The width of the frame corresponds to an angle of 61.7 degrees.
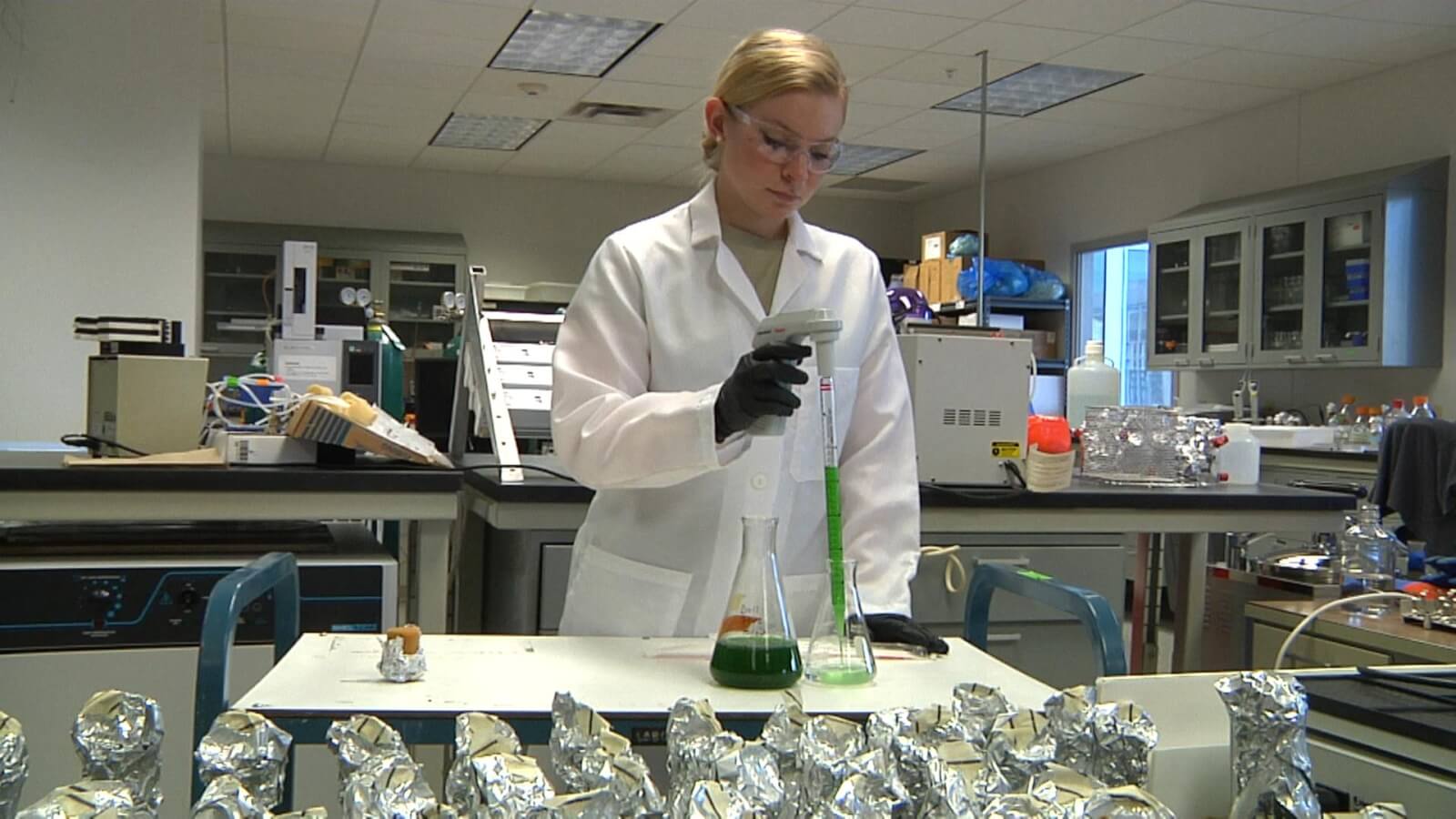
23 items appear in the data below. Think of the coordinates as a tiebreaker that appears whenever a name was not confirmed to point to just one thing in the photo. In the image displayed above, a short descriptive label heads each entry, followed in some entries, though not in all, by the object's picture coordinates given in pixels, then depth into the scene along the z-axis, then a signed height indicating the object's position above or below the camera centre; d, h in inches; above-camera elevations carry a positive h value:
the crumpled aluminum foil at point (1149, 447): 107.7 -3.3
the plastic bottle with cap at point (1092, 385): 120.4 +2.4
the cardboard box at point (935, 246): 260.2 +34.4
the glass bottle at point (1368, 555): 89.7 -10.7
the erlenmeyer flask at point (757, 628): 43.2 -8.3
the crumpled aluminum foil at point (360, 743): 24.6 -7.3
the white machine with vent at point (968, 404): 96.1 +0.1
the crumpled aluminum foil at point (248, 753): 24.2 -7.4
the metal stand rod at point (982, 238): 197.6 +27.1
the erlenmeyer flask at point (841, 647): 45.3 -9.3
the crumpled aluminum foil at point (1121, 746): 26.2 -7.3
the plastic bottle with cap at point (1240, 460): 114.5 -4.5
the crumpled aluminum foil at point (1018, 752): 26.1 -7.5
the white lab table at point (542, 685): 39.2 -10.4
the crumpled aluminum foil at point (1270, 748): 24.9 -7.0
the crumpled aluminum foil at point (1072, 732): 26.6 -7.1
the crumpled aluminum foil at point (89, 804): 20.5 -7.3
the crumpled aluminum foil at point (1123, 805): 21.7 -7.1
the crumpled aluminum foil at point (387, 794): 22.3 -7.5
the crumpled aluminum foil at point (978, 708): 28.7 -7.5
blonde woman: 55.0 +0.8
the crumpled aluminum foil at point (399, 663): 43.3 -9.8
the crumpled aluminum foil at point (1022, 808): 22.1 -7.3
